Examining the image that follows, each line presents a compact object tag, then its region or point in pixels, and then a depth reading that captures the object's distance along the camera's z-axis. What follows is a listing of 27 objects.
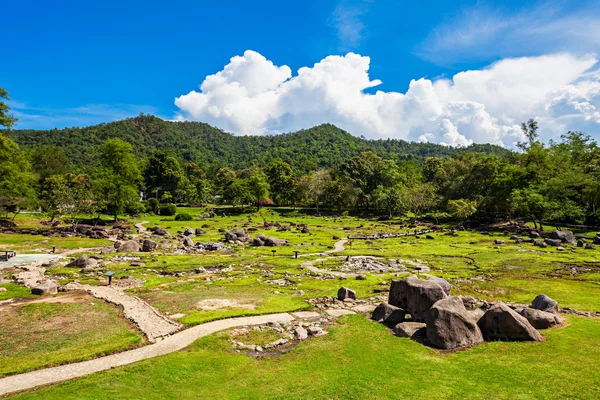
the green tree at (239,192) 126.06
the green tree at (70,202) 74.31
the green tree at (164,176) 140.00
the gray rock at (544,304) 22.24
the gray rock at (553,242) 61.28
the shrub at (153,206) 113.94
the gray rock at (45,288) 29.05
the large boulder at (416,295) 22.19
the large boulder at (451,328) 18.45
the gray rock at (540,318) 19.86
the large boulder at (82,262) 40.66
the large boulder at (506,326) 18.23
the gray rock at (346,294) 28.64
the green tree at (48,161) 127.82
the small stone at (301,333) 21.02
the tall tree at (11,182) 66.62
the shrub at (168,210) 111.75
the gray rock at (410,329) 20.45
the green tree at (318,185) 130.12
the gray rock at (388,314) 22.92
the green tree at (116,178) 83.62
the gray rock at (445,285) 26.58
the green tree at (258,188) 127.44
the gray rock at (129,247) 52.47
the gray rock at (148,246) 54.26
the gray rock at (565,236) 64.06
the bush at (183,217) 101.86
